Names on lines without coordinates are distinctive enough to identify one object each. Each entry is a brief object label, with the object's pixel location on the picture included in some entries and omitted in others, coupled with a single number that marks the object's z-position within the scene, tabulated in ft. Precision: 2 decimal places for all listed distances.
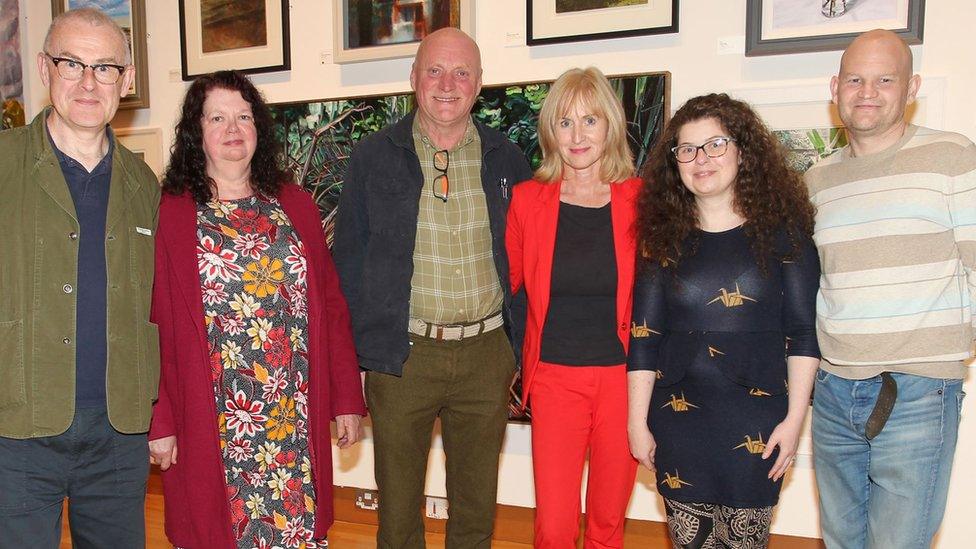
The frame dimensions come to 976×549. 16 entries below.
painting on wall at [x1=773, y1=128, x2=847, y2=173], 9.27
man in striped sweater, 6.34
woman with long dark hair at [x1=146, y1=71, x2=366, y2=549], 6.60
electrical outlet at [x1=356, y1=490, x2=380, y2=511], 11.73
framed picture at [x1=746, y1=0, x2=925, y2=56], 8.75
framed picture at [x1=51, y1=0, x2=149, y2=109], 12.15
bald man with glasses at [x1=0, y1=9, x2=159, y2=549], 5.72
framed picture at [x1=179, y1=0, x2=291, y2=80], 11.43
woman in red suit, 7.08
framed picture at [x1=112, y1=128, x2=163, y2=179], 12.36
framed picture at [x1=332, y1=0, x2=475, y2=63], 10.51
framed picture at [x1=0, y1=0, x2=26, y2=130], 12.90
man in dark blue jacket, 7.93
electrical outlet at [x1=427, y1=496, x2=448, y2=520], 11.45
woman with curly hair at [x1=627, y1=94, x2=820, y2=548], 6.14
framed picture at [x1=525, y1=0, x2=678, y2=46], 9.62
